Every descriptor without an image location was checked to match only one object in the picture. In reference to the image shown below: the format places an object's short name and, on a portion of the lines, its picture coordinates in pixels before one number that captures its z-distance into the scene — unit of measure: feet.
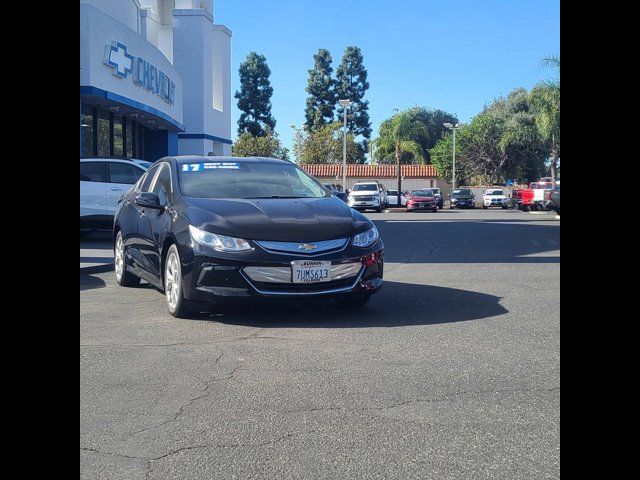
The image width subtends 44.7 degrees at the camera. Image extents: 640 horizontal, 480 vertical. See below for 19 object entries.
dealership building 71.72
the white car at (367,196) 137.18
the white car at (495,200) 174.09
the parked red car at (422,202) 140.15
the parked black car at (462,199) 173.47
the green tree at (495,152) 232.53
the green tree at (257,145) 207.41
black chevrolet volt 22.02
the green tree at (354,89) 249.14
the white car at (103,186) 55.42
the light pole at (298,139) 207.23
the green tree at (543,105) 133.56
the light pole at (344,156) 159.61
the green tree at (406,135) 254.47
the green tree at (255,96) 225.76
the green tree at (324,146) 236.63
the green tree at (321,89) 251.60
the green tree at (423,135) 265.75
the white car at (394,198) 165.48
